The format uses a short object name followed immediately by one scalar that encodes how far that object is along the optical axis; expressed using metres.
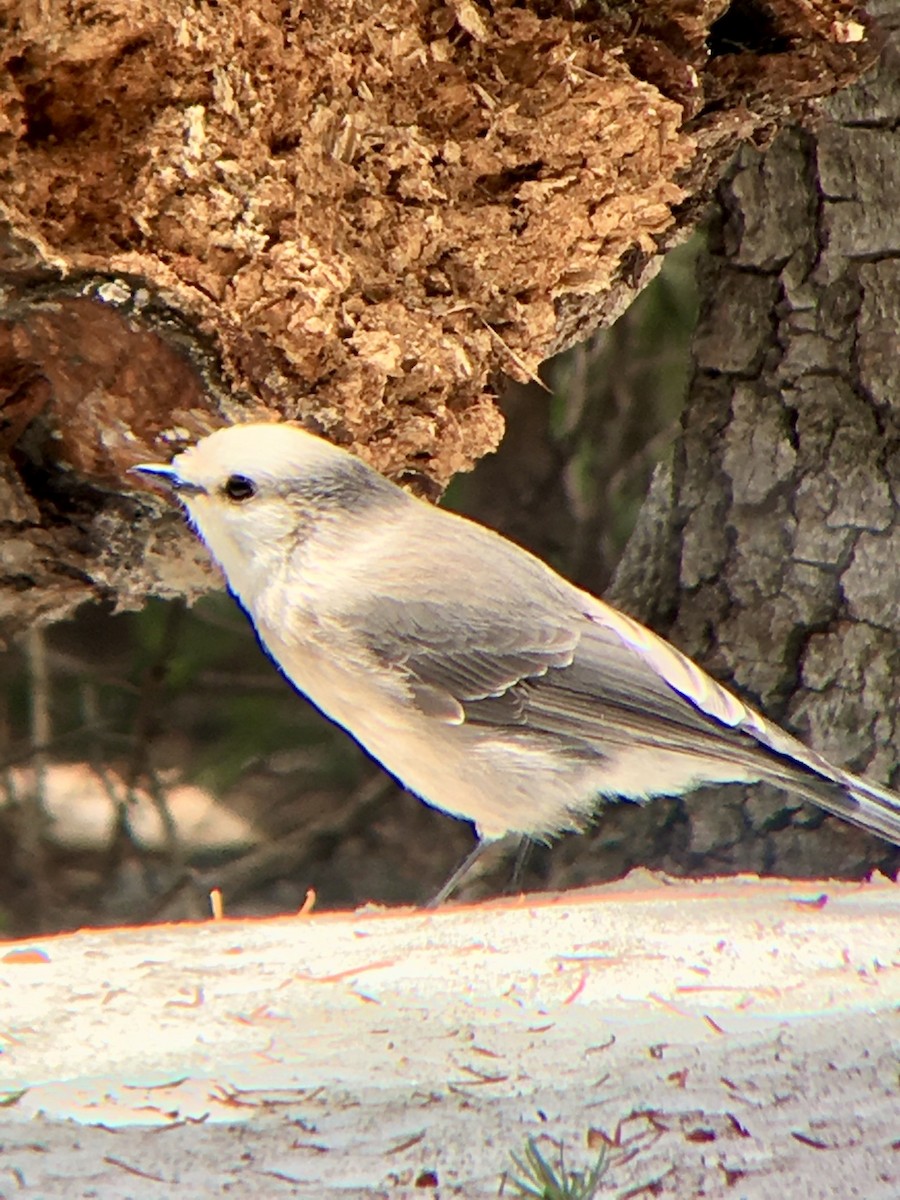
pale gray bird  5.77
